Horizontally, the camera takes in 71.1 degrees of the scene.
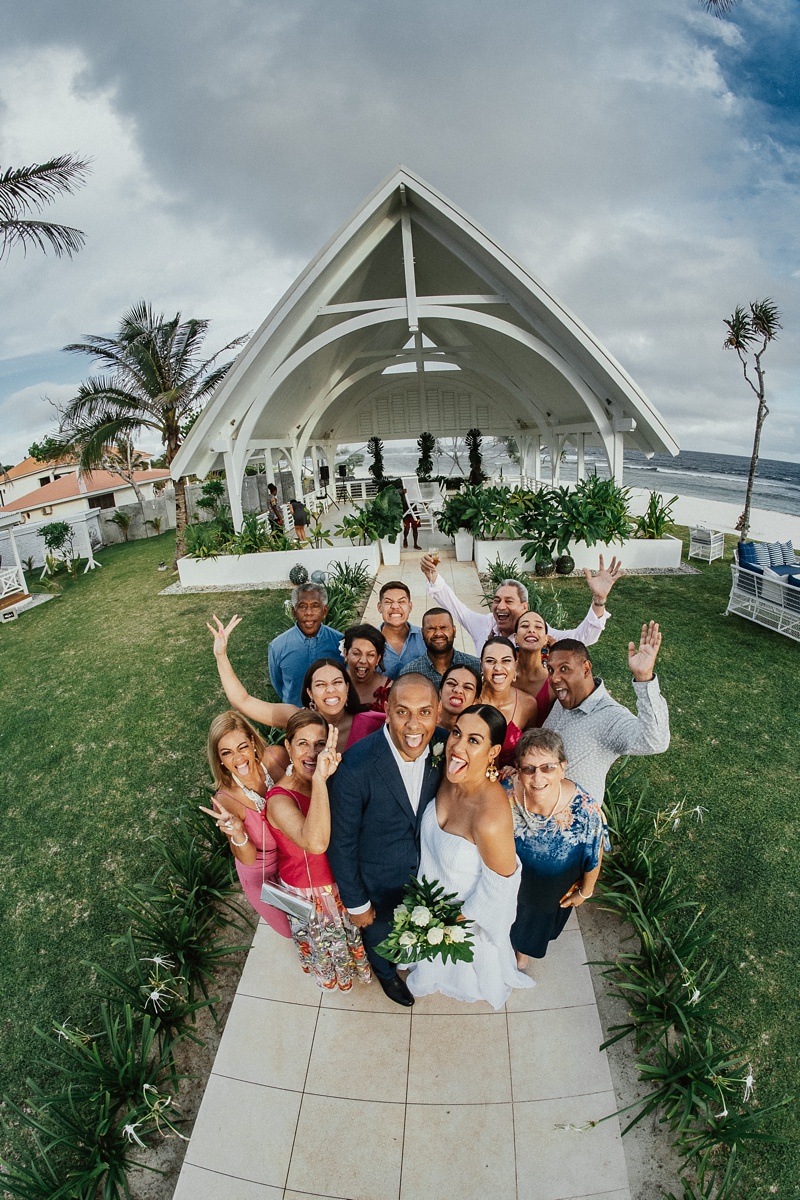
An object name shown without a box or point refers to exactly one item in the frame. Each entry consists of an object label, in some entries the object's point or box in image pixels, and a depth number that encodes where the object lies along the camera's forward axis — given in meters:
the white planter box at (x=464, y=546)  11.73
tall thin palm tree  12.19
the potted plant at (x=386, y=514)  11.43
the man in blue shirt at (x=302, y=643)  3.96
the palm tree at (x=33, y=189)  8.56
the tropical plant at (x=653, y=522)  11.16
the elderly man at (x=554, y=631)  3.89
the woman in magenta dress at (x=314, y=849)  2.42
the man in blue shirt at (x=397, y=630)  3.77
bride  2.23
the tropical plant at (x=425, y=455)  25.69
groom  2.29
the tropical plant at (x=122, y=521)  19.06
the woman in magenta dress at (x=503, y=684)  2.86
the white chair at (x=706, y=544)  11.17
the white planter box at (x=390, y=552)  11.98
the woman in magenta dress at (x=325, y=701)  2.88
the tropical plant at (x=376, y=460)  25.61
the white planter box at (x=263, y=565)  11.12
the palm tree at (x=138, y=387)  12.17
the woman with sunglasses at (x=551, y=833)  2.40
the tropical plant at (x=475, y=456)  22.53
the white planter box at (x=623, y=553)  10.80
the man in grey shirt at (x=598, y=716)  2.59
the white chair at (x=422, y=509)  15.59
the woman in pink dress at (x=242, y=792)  2.62
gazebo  9.72
